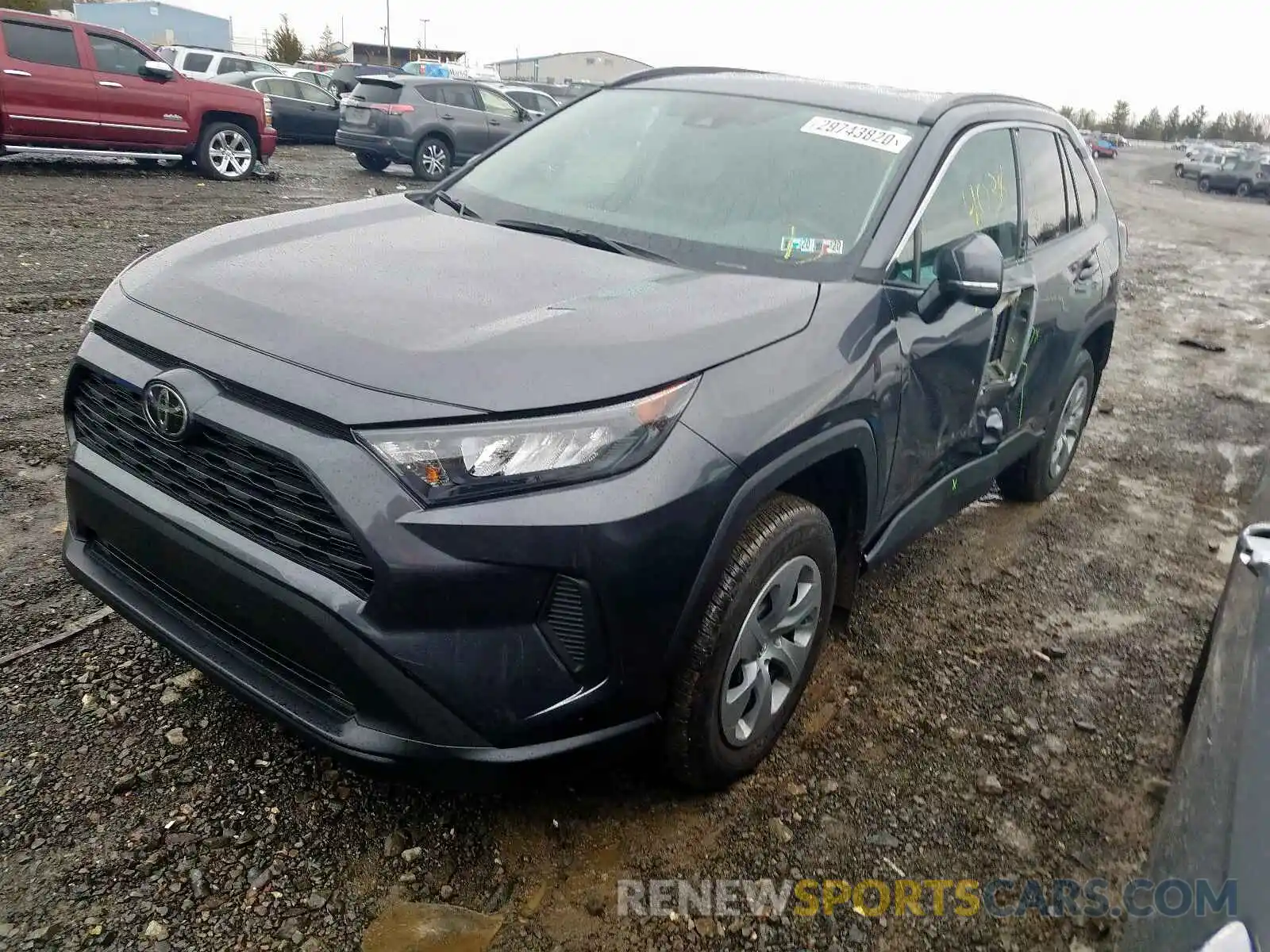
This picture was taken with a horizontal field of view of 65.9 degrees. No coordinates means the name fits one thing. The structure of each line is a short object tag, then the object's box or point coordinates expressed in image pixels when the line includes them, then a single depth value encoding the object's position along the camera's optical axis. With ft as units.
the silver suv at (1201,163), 112.27
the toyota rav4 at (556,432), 6.13
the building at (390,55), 215.31
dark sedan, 56.08
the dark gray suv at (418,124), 46.68
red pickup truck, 34.88
